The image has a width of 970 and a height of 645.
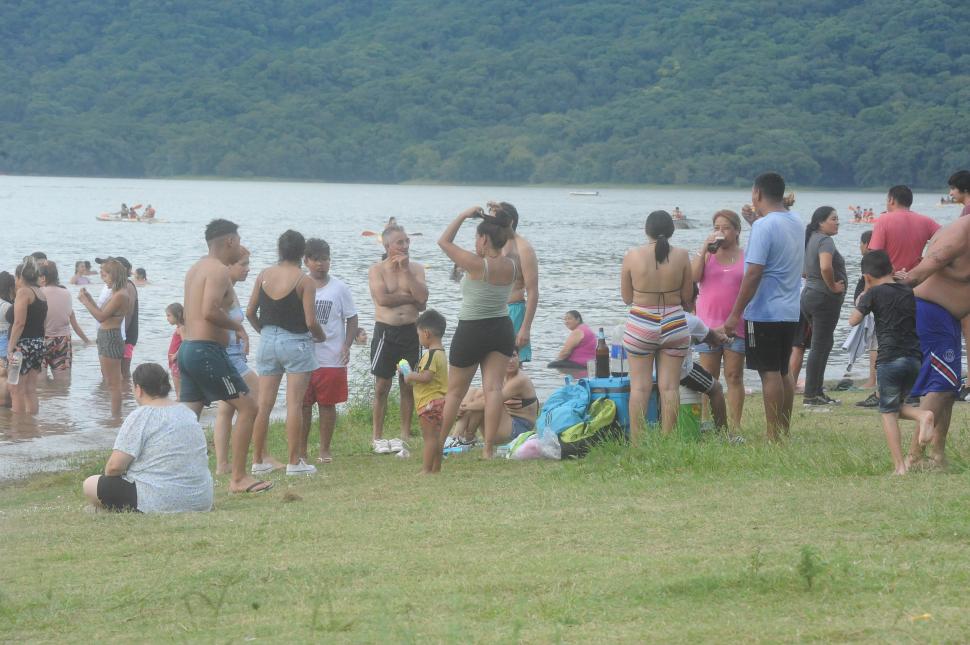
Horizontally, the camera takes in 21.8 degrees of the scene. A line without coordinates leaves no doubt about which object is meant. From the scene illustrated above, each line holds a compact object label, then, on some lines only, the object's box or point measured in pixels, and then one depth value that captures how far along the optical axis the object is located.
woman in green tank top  15.88
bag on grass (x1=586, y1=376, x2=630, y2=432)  17.31
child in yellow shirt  17.31
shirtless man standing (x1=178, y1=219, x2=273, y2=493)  15.31
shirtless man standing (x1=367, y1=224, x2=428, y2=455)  19.47
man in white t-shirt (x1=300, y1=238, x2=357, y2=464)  18.45
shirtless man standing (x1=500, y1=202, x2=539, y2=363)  17.28
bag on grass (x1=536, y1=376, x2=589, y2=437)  17.13
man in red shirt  20.35
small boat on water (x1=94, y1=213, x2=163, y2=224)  125.36
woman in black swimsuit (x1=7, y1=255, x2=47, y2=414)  24.32
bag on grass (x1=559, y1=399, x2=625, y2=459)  16.90
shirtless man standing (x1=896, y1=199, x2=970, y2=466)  14.09
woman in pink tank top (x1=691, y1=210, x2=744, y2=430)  18.15
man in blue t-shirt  16.47
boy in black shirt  13.79
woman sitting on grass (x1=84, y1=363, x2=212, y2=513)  13.85
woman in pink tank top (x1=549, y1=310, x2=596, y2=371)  28.22
